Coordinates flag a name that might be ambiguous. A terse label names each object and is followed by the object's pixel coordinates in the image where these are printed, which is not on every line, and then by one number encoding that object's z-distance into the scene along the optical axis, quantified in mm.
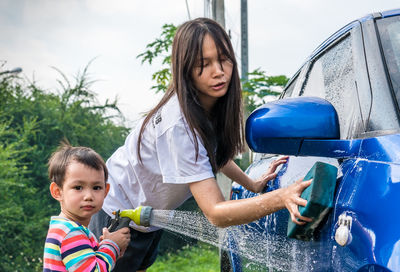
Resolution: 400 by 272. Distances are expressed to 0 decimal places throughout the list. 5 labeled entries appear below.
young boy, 2084
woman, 1889
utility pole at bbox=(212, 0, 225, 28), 7398
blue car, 1245
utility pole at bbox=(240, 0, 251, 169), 10141
